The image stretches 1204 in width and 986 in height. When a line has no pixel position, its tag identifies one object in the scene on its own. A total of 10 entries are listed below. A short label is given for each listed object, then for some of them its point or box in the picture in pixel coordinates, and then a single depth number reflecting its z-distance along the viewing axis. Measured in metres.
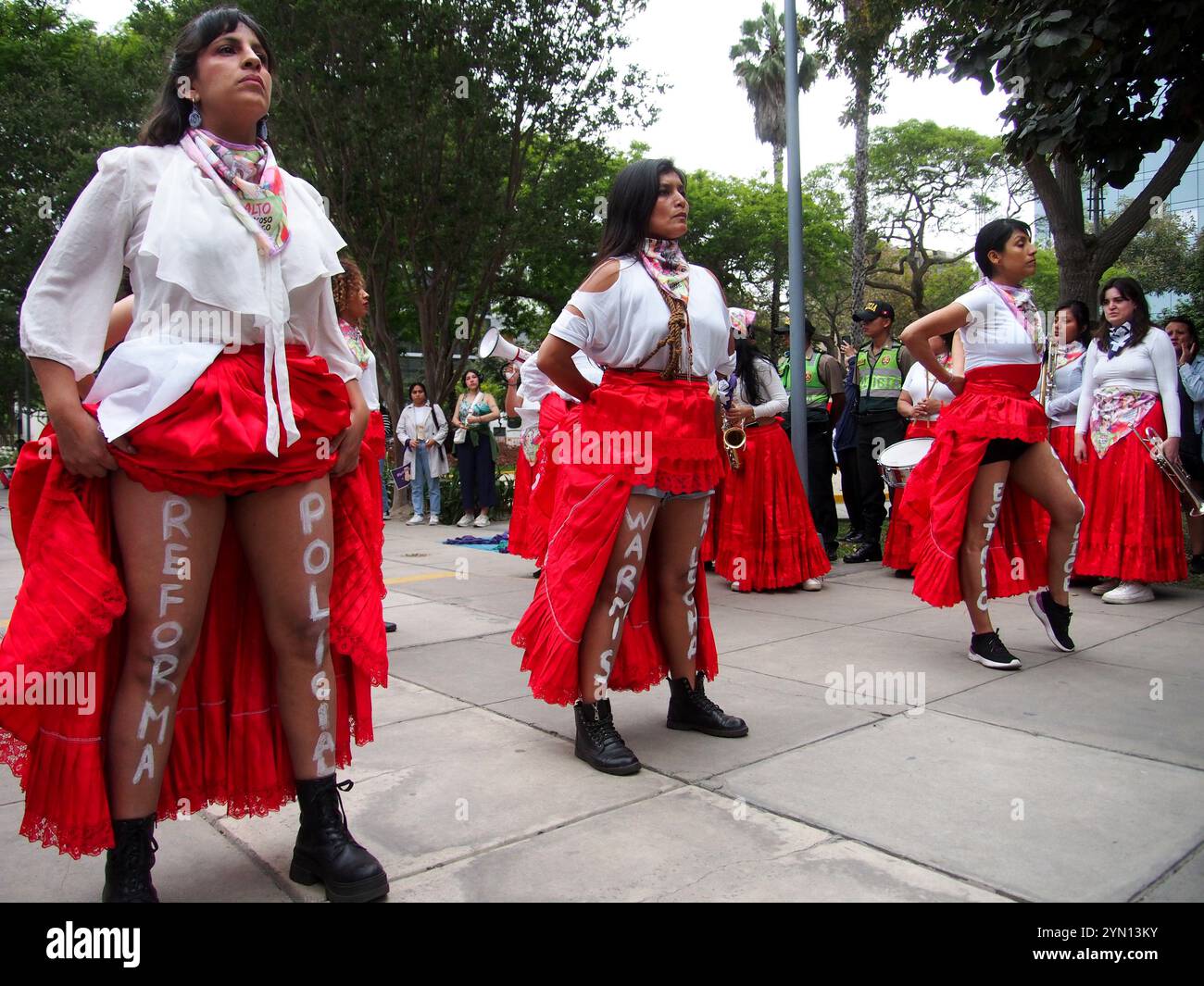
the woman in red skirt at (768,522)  6.83
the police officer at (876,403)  7.94
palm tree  38.59
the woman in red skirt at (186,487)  2.10
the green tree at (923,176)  33.56
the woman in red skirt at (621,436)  3.37
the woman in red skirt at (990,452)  4.63
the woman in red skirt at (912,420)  6.93
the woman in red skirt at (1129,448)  6.08
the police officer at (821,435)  8.33
